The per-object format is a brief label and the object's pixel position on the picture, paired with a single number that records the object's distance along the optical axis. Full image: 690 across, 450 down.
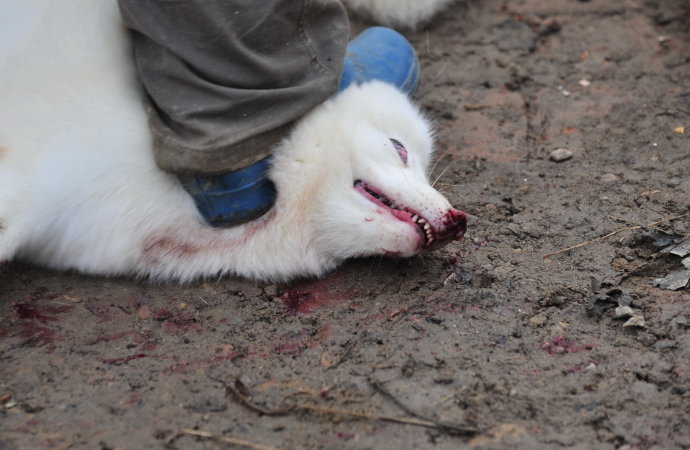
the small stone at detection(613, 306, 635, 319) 5.06
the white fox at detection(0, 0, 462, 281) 5.25
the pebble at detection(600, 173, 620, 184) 6.67
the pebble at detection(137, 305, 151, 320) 5.27
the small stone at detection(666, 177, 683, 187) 6.48
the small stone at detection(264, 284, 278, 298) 5.55
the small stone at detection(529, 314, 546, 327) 5.08
